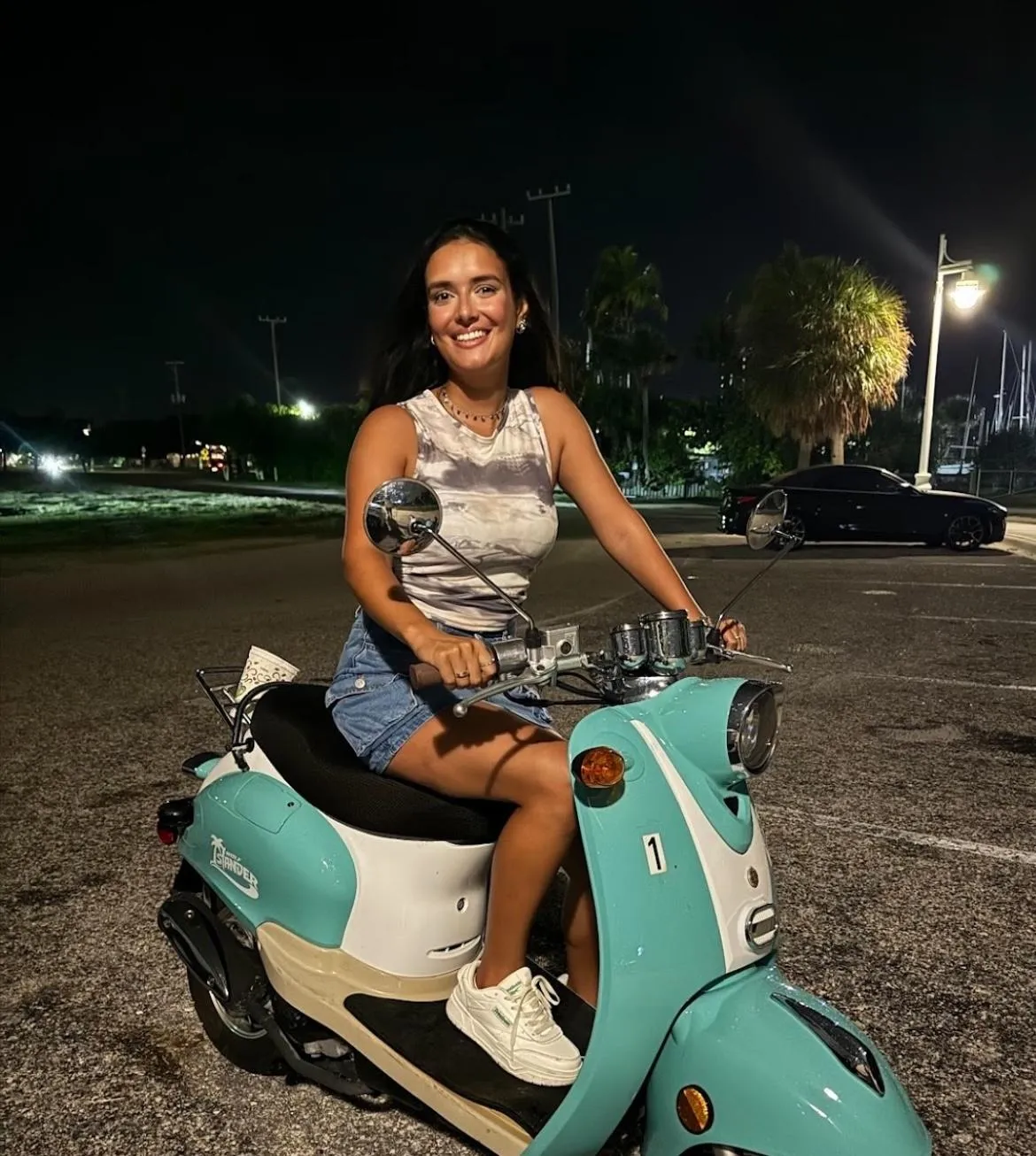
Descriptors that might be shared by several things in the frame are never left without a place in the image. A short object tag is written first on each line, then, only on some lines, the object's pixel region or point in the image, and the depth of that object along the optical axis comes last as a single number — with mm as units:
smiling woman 1864
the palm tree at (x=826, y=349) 22234
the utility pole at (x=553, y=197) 33178
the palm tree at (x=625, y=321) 35312
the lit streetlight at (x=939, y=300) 15750
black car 13656
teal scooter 1588
